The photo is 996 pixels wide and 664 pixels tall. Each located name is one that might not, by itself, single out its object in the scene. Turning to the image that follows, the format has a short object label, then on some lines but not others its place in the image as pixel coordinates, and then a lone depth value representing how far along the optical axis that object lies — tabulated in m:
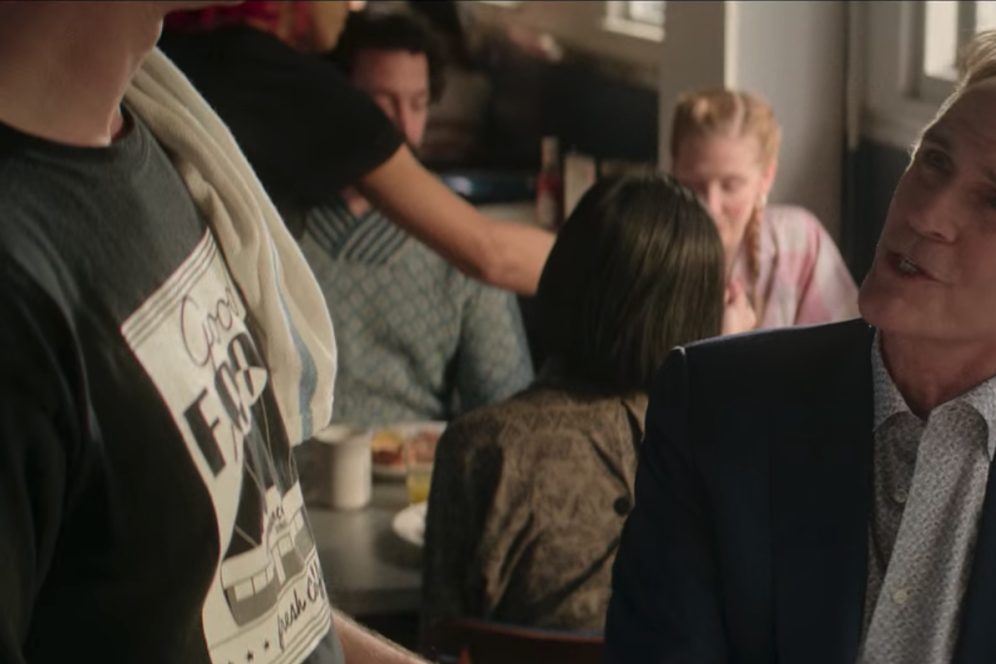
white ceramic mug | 2.63
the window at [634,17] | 4.46
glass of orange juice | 2.67
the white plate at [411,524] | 2.48
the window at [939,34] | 3.46
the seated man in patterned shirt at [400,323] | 3.42
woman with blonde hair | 3.07
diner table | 2.33
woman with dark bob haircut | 2.16
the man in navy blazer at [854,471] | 1.40
